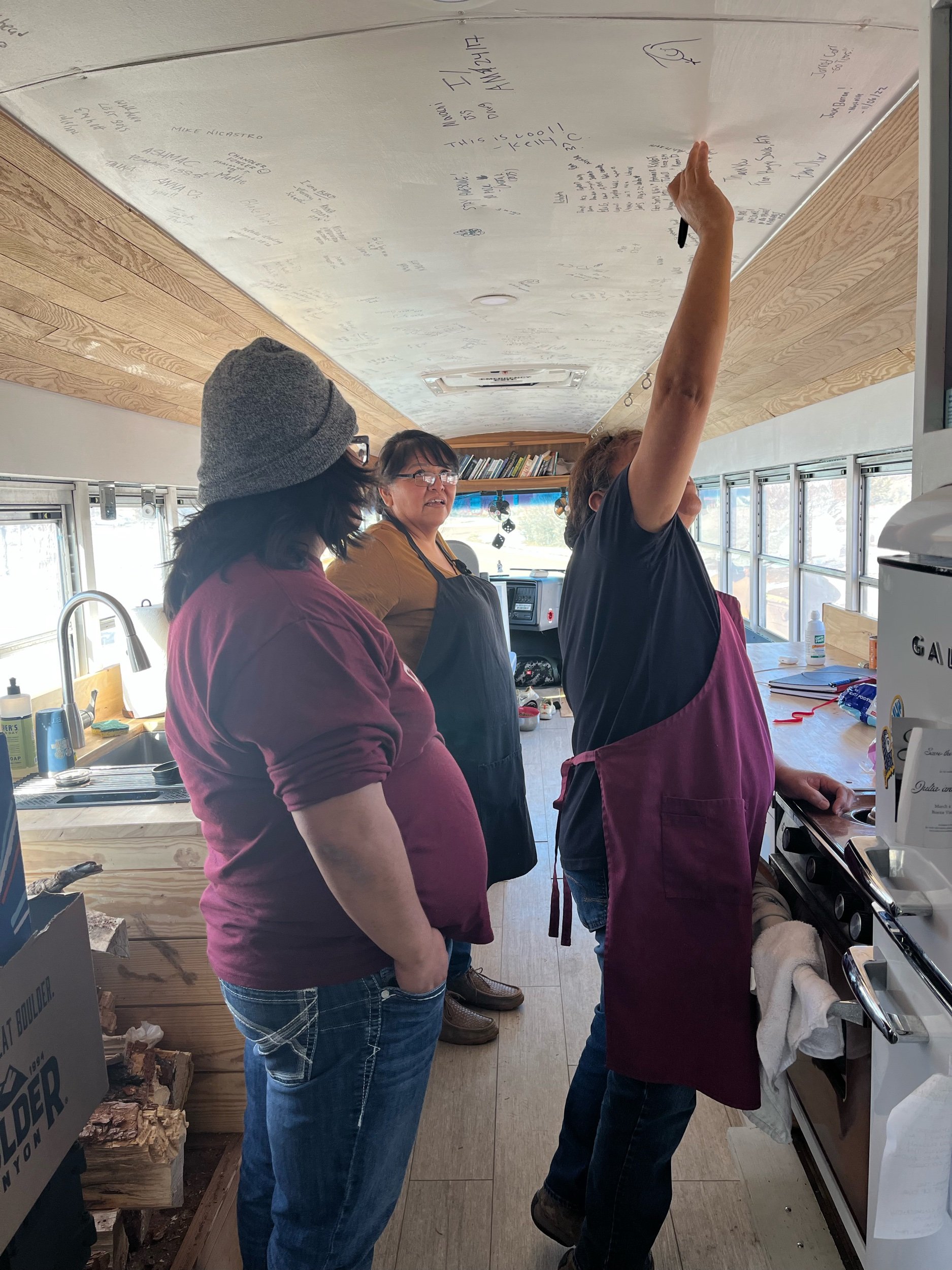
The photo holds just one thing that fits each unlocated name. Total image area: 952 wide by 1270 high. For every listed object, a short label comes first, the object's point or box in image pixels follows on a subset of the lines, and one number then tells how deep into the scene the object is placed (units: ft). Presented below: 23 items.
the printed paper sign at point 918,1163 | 3.27
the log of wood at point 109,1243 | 5.32
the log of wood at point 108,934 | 6.14
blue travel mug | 7.64
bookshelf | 25.12
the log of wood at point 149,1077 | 5.91
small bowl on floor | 19.85
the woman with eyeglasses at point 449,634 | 7.40
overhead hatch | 13.26
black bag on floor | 24.38
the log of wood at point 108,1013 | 6.27
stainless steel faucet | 7.22
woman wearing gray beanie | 3.28
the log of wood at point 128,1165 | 5.47
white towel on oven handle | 4.36
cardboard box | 3.36
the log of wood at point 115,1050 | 5.97
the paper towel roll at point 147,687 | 9.49
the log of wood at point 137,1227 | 5.82
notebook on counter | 9.52
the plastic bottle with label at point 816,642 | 11.09
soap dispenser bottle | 7.66
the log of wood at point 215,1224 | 5.74
